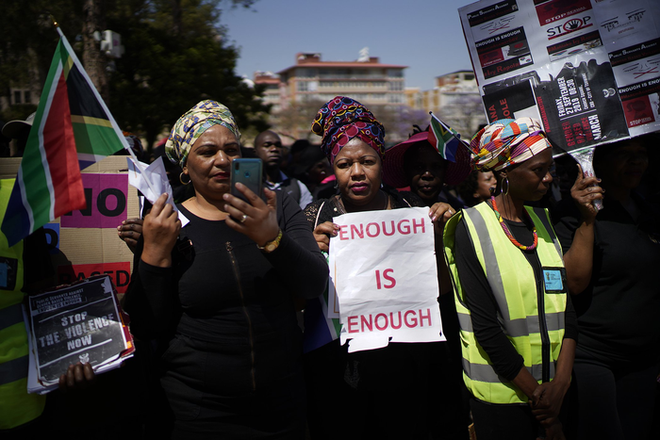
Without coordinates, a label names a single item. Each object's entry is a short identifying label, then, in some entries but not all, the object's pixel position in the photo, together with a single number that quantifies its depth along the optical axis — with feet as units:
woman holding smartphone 7.17
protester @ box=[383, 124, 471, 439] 10.48
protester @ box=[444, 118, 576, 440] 8.17
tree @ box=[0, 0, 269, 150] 42.55
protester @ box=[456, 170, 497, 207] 14.89
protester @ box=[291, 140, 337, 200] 26.04
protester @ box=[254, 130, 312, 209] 21.16
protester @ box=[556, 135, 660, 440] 9.50
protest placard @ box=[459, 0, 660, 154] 9.18
